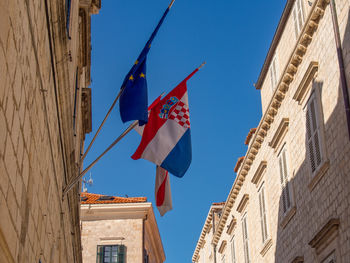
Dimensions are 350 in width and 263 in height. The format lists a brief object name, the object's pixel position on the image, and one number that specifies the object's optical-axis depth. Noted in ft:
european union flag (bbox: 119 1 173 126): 30.78
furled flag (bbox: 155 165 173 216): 37.78
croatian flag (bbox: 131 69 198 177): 34.45
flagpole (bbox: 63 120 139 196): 32.33
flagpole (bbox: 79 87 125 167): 32.50
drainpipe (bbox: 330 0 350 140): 37.45
